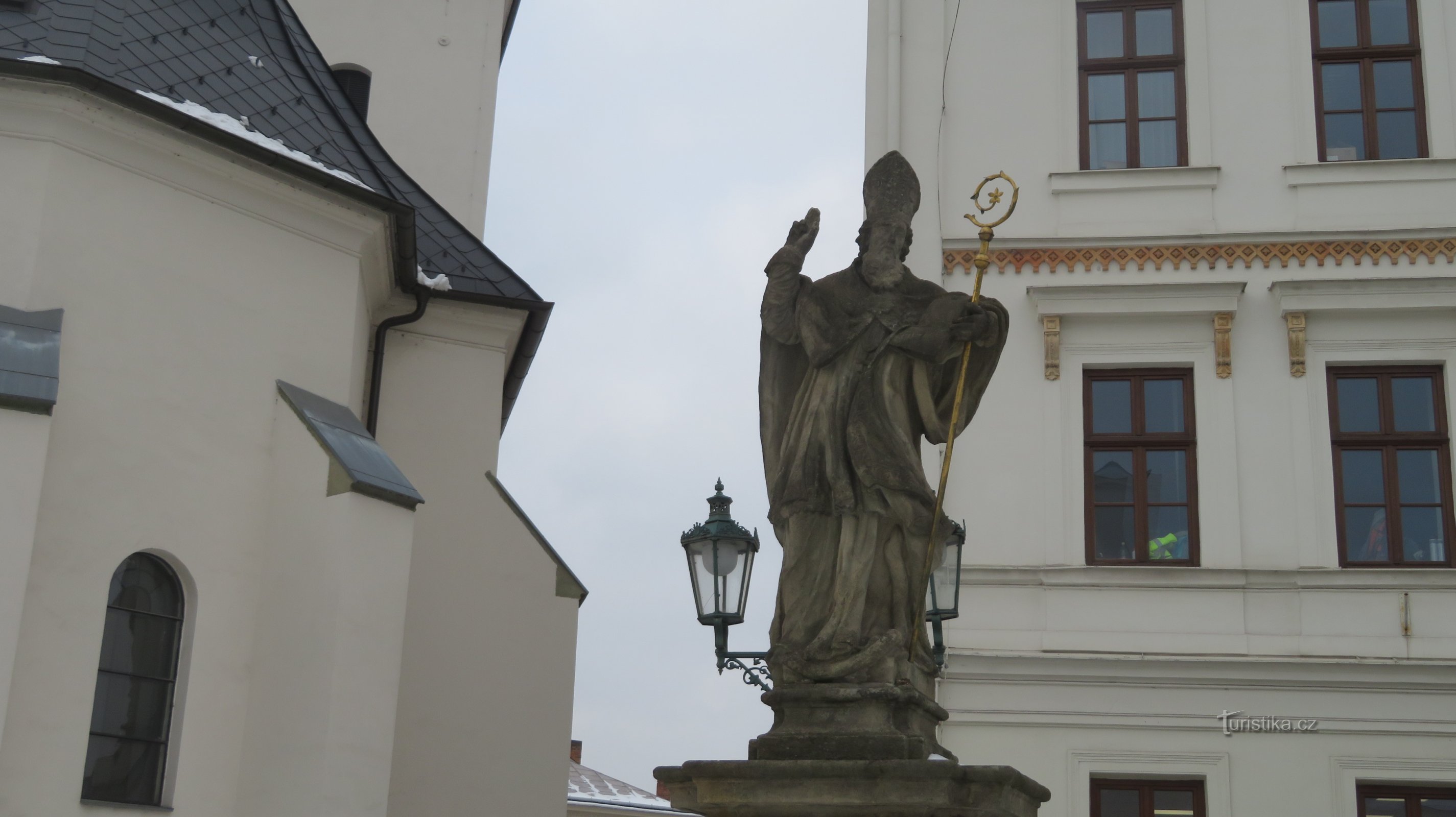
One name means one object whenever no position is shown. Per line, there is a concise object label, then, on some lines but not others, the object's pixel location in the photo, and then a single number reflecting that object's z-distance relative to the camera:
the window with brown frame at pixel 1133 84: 14.31
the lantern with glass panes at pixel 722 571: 8.88
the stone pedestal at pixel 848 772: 4.93
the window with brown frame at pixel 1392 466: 12.93
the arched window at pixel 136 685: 9.85
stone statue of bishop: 5.50
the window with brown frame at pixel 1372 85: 14.09
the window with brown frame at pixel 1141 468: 13.16
